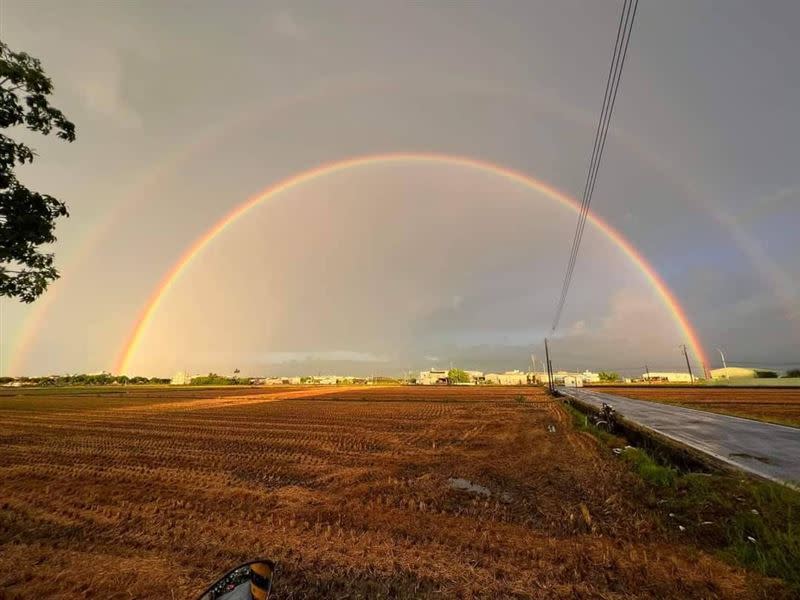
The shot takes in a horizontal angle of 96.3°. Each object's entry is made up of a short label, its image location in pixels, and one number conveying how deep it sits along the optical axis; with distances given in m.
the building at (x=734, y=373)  123.65
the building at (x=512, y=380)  189.41
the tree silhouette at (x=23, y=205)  5.93
